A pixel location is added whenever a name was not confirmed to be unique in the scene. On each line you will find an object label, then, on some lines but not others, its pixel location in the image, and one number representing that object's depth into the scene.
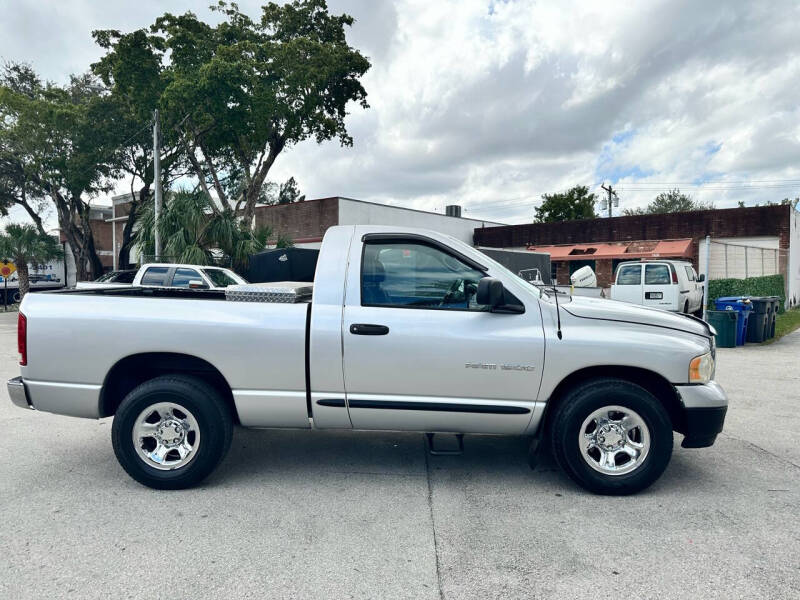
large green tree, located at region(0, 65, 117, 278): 25.22
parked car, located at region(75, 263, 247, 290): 14.19
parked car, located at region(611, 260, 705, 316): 15.31
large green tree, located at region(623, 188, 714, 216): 56.91
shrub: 16.69
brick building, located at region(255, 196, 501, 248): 26.81
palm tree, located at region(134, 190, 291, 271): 18.08
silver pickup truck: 3.82
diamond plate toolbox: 4.04
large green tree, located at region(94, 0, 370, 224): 20.38
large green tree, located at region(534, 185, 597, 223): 49.31
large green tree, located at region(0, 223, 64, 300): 29.39
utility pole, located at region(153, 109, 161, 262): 20.22
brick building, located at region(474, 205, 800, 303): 20.83
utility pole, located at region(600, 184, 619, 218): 47.59
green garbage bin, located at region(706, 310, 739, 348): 11.69
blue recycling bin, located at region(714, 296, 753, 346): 11.98
